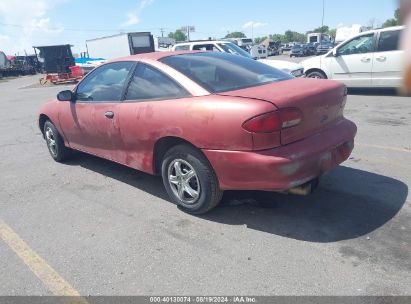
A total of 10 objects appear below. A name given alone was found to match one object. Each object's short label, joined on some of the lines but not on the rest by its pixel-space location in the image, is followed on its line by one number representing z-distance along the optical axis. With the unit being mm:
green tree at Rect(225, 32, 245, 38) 139125
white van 9320
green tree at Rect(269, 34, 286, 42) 133588
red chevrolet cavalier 3080
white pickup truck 10609
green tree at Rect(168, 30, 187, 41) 133050
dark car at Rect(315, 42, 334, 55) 42331
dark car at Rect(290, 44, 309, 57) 45219
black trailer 28219
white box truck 29281
